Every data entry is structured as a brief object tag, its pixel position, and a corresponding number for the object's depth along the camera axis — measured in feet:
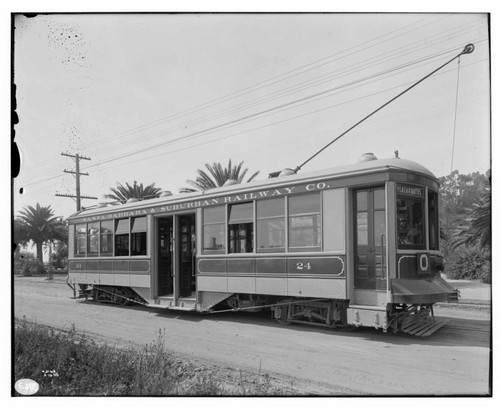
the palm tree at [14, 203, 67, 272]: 74.58
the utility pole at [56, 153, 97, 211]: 31.43
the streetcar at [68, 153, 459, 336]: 26.00
